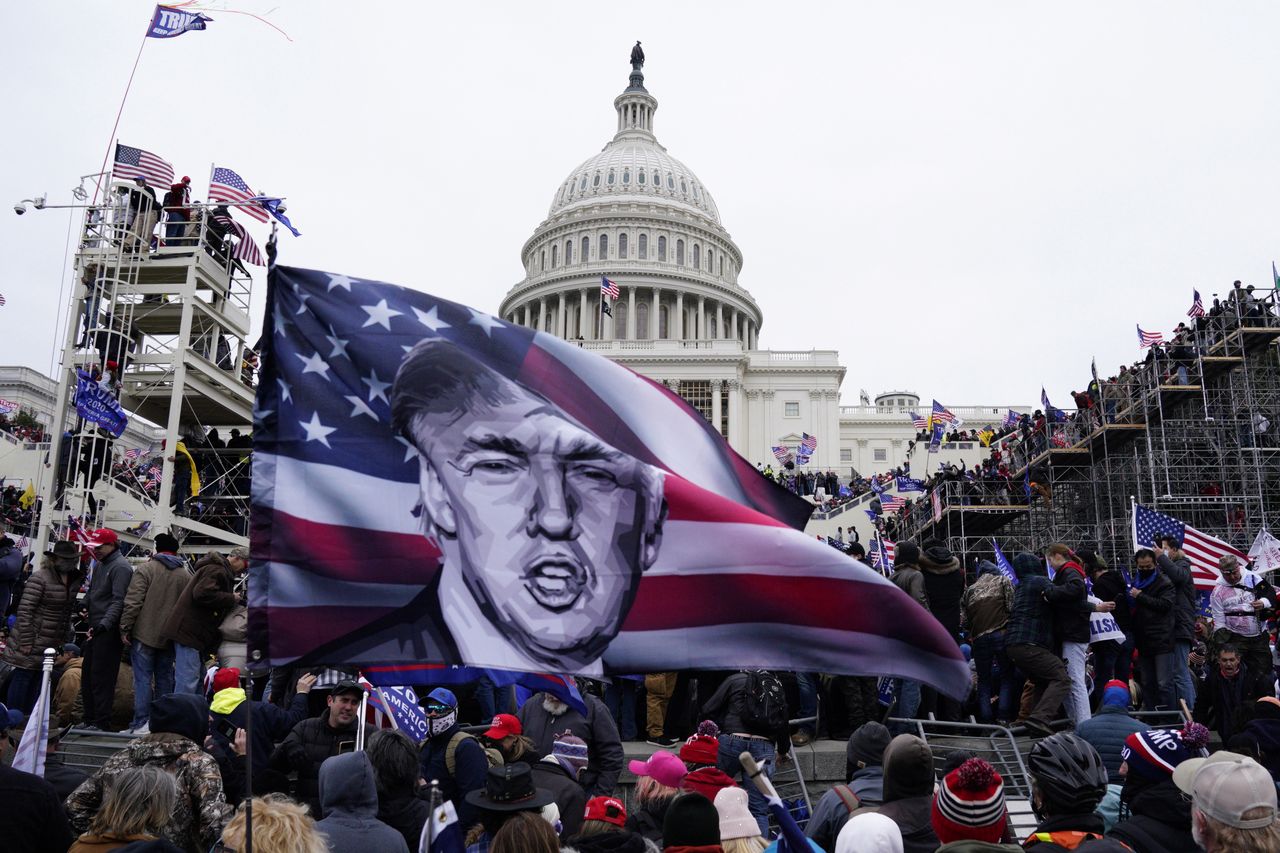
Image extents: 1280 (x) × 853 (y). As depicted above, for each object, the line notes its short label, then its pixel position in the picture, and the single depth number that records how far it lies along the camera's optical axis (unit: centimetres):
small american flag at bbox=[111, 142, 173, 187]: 1995
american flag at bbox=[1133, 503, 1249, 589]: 1352
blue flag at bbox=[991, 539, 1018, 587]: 1252
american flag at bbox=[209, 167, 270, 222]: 2078
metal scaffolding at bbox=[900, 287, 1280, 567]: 2664
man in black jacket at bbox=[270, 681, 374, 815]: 655
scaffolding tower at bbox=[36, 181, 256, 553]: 1877
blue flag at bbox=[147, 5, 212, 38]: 1939
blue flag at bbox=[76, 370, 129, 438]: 1720
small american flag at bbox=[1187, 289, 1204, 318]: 3120
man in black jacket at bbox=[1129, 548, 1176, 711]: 1030
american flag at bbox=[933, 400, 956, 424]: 5588
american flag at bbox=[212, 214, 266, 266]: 2200
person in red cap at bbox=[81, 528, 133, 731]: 973
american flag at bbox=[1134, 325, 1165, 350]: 3656
